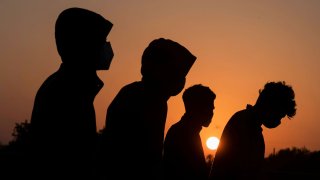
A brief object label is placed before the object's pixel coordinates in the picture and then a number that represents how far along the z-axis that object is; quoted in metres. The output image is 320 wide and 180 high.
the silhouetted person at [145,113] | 8.13
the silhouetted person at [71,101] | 6.81
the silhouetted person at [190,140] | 11.14
